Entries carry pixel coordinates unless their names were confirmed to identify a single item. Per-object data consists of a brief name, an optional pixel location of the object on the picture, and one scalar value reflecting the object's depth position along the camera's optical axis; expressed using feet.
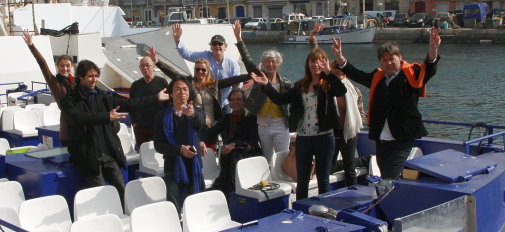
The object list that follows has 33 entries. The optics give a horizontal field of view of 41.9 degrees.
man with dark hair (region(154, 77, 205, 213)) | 19.79
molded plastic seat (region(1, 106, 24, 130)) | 35.53
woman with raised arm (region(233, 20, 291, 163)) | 22.33
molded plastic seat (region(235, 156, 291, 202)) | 20.74
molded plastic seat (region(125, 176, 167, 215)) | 20.30
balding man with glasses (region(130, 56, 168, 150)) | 24.77
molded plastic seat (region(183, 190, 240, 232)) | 18.62
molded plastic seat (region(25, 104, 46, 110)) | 38.05
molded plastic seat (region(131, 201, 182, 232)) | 17.44
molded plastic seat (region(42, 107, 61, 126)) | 35.45
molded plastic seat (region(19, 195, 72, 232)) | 18.37
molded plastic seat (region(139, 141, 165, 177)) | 24.00
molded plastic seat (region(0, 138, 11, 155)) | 26.55
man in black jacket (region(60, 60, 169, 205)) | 19.70
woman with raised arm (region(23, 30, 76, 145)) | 21.12
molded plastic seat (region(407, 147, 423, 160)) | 23.93
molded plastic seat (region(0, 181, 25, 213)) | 19.80
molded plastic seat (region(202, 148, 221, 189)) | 24.16
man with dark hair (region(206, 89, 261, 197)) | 23.02
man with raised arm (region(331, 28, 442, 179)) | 19.15
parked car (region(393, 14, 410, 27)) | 201.67
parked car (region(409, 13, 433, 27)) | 198.18
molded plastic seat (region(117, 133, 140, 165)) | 26.36
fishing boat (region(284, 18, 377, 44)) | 198.70
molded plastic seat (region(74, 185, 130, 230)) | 19.29
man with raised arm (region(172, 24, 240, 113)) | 25.91
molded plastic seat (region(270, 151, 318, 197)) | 22.61
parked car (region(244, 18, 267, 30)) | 231.79
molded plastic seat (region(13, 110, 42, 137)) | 34.19
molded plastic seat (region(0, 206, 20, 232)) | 17.54
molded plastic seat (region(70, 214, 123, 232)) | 16.17
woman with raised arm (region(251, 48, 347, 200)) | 20.02
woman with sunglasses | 23.59
